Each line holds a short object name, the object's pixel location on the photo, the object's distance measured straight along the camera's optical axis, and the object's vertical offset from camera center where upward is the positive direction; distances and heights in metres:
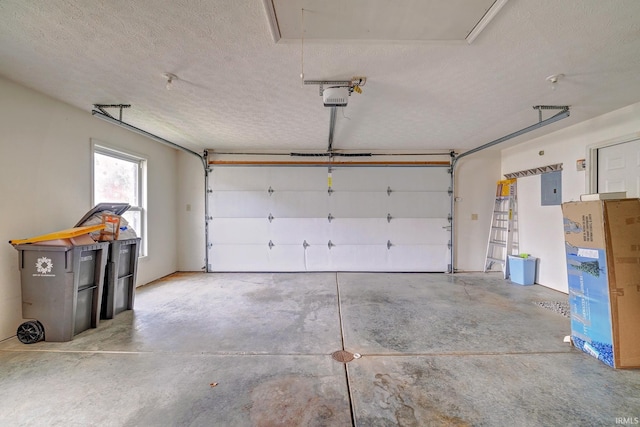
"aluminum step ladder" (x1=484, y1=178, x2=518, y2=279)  4.73 -0.22
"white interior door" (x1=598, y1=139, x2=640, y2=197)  2.89 +0.58
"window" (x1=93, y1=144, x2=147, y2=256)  3.49 +0.70
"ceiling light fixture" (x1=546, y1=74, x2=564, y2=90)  2.28 +1.28
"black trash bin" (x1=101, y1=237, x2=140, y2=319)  2.86 -0.62
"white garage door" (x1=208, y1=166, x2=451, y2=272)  5.15 +0.04
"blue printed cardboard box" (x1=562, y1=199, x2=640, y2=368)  1.96 -0.53
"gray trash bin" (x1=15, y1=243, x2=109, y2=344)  2.30 -0.56
